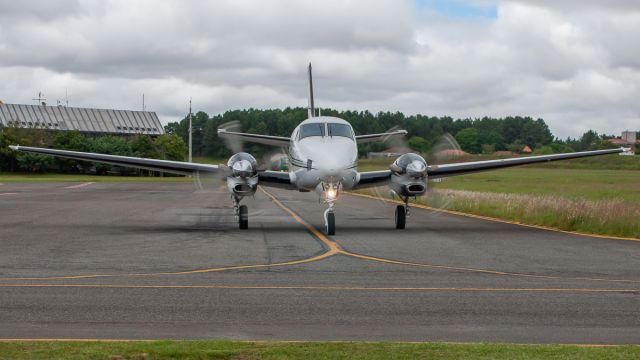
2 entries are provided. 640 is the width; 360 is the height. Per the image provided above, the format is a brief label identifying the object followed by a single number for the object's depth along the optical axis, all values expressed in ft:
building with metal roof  468.75
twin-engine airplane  80.28
